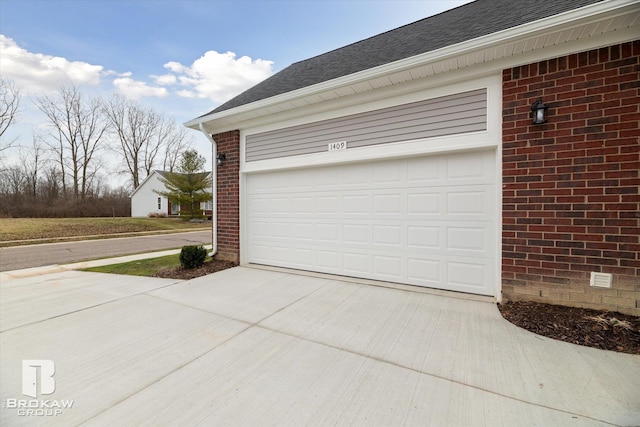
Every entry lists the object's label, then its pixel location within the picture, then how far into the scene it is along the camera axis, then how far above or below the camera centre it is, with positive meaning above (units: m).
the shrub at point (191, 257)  5.84 -0.96
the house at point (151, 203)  28.59 +1.03
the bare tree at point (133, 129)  27.75 +8.99
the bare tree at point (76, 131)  24.30 +7.71
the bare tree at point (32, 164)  25.28 +4.55
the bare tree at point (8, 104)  19.64 +7.99
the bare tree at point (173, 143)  30.89 +7.97
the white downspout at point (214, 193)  6.55 +0.48
